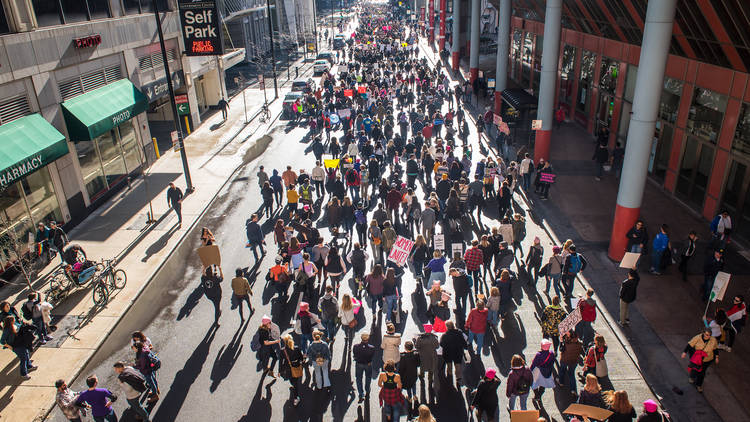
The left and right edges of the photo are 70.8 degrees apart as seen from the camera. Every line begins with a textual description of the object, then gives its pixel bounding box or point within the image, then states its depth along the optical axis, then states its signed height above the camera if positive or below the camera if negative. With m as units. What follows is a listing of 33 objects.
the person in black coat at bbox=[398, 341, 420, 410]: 10.26 -6.98
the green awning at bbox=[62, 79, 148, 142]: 20.55 -4.60
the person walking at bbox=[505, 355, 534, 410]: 9.84 -6.99
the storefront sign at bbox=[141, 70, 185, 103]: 28.03 -5.00
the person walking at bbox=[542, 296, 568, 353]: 11.69 -7.16
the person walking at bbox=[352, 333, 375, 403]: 10.73 -7.33
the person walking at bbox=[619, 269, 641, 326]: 12.65 -7.12
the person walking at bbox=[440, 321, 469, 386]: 10.88 -6.99
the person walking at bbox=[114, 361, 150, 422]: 10.16 -7.02
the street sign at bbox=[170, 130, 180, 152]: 22.30 -5.90
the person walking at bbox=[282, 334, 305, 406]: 10.64 -6.96
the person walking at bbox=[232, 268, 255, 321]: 13.52 -7.14
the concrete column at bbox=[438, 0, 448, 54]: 70.38 -6.42
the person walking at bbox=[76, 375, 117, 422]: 9.82 -6.98
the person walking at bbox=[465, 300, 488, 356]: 11.69 -7.15
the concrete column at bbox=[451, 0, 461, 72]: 55.78 -6.05
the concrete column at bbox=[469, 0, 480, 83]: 44.66 -5.51
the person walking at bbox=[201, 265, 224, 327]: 13.67 -7.16
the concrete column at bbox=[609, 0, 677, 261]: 14.43 -3.98
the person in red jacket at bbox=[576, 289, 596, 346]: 11.38 -6.71
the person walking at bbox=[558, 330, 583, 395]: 10.70 -7.26
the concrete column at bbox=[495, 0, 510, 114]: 34.47 -4.47
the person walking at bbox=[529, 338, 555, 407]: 10.23 -7.10
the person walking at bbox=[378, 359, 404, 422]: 9.64 -6.88
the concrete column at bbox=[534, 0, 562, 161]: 23.84 -4.52
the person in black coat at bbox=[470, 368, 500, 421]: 9.59 -7.10
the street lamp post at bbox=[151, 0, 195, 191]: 21.73 -5.81
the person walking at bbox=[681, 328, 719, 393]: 10.51 -7.15
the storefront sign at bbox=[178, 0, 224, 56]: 26.14 -1.85
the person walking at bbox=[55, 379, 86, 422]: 9.70 -6.93
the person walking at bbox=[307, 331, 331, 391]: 10.66 -6.94
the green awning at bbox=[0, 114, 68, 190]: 16.36 -4.64
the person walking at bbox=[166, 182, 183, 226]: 20.25 -7.40
